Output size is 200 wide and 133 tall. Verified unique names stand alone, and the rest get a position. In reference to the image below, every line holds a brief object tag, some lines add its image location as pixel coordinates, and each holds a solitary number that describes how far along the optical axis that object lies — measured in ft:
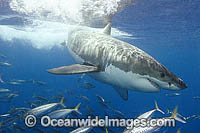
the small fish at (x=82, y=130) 11.85
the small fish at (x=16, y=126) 25.57
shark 9.64
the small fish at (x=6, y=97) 29.09
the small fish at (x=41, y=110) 14.49
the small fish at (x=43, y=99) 27.91
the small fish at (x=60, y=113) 14.44
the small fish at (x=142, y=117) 10.38
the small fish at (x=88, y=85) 31.22
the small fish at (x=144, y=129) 10.39
